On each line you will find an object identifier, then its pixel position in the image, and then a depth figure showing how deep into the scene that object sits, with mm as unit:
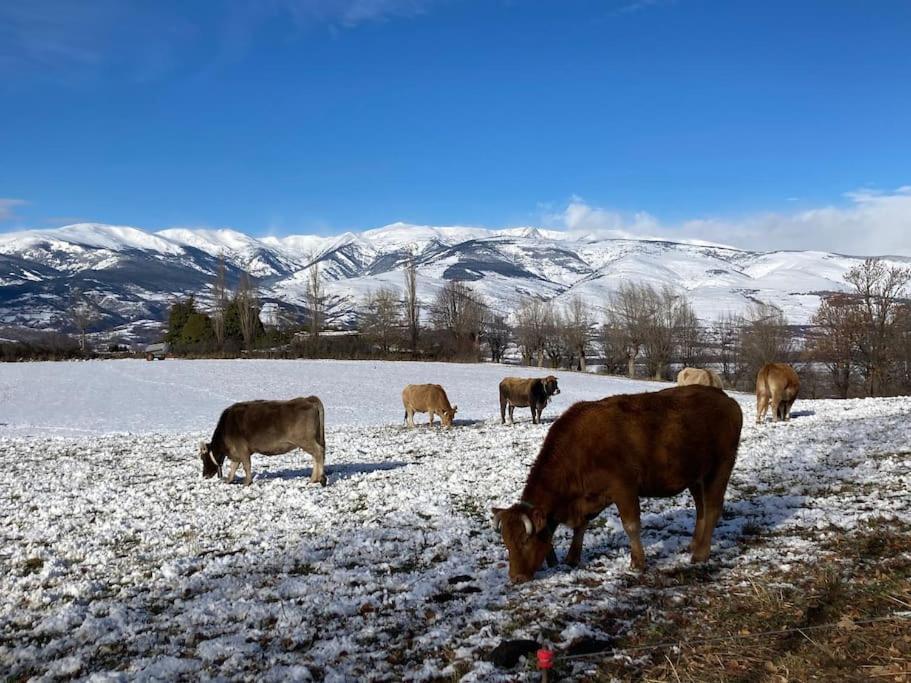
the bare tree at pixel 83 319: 100062
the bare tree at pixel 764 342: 82375
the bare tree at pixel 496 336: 102438
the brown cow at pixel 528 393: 26359
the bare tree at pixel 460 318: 94000
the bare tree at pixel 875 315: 53375
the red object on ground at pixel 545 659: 4613
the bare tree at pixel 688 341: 91375
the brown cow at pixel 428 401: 26406
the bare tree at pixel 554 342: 97812
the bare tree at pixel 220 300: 93781
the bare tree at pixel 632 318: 88875
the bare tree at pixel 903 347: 54844
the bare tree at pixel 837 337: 54594
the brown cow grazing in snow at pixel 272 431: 14266
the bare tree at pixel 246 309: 91875
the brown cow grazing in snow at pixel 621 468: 7363
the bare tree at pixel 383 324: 92000
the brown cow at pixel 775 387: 21531
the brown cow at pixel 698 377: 24609
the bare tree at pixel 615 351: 91062
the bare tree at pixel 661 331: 86625
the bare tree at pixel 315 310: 91344
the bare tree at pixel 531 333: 99438
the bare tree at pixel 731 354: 85250
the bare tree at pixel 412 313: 90750
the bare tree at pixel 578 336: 92688
